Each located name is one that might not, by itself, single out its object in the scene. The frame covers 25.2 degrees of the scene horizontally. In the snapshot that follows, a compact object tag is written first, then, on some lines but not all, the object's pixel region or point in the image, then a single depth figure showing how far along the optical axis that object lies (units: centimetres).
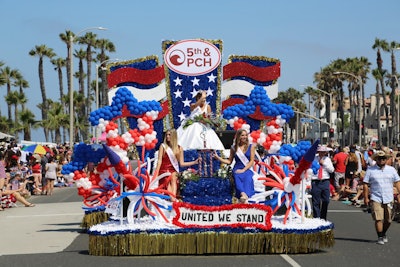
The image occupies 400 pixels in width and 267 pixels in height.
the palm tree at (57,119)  8975
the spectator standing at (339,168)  2848
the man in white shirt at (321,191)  1766
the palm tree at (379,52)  8344
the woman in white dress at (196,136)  1659
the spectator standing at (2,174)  2344
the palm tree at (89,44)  8681
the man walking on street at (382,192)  1552
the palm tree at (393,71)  7625
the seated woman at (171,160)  1476
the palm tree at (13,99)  9231
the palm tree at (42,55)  8906
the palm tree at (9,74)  9698
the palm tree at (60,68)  9794
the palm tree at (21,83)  9943
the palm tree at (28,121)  8831
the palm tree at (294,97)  14725
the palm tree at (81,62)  9319
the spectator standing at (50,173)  3281
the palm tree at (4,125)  8856
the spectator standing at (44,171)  3419
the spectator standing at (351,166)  2825
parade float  1352
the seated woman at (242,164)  1466
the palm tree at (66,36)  7925
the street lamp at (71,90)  4222
